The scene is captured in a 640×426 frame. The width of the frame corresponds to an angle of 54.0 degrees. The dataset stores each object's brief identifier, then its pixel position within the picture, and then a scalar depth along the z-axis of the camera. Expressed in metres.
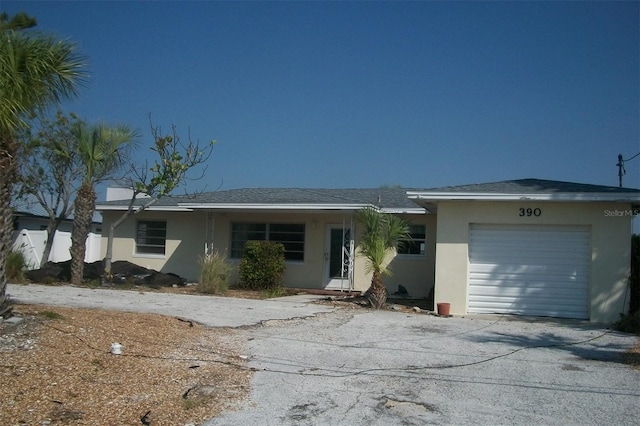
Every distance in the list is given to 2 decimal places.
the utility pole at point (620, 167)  31.23
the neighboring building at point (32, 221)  28.37
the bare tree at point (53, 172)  21.81
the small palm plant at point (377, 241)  15.27
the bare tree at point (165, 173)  18.81
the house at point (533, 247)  14.07
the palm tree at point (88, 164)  18.00
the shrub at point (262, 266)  19.33
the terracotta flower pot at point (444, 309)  14.67
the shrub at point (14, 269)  18.35
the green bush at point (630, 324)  12.57
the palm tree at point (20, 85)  8.34
